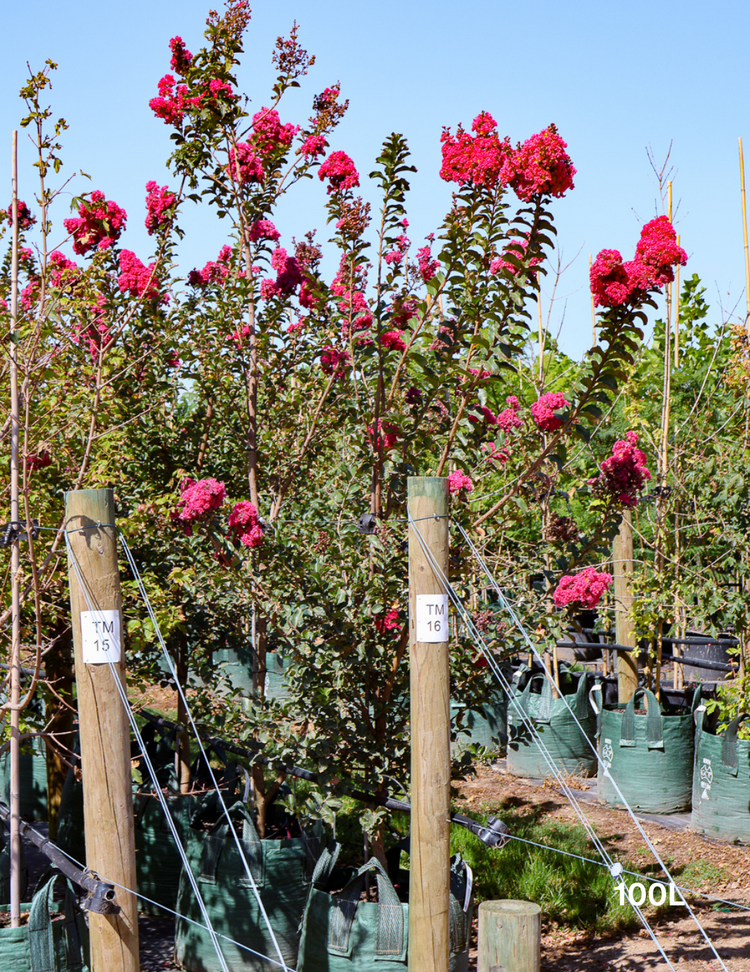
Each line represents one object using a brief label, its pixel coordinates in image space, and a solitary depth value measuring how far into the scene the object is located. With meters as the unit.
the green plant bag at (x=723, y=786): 5.45
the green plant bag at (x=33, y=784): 6.20
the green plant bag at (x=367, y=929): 3.39
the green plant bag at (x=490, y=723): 7.22
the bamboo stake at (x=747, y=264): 6.71
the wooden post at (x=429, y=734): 2.99
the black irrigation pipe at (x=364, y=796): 3.07
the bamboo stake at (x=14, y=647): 3.27
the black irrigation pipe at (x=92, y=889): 2.65
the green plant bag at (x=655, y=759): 6.08
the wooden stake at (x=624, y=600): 6.80
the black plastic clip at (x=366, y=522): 3.37
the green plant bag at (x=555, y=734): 6.89
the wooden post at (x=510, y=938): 2.69
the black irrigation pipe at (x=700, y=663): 6.25
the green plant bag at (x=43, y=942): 2.97
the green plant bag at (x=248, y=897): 4.01
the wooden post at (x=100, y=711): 2.75
